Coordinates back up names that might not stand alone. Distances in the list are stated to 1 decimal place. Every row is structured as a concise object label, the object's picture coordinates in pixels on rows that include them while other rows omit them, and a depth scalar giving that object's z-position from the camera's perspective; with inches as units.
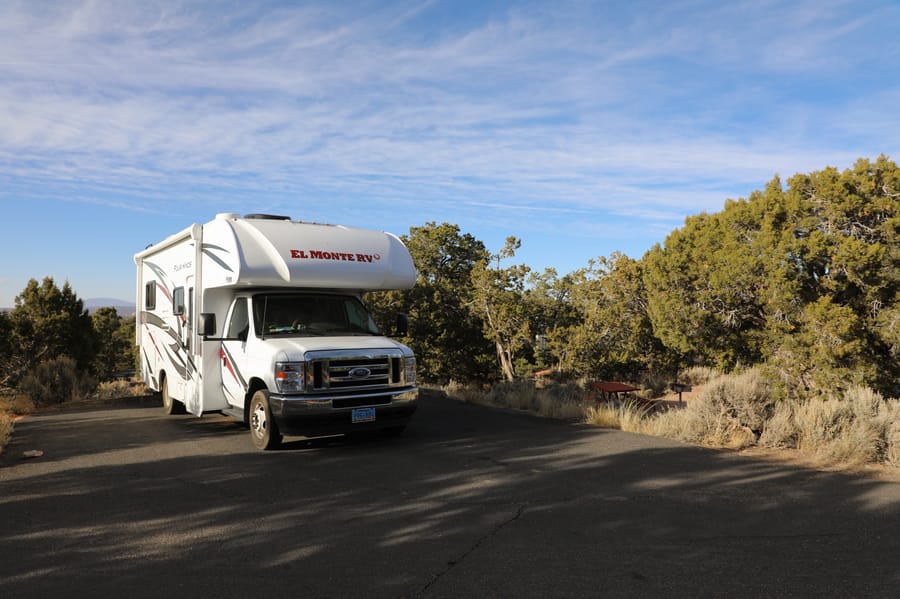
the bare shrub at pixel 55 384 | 644.7
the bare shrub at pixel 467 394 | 597.0
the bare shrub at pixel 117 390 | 682.8
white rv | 347.6
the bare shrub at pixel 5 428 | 384.0
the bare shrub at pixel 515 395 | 538.9
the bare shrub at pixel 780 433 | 353.1
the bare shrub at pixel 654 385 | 868.8
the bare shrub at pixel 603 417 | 432.8
